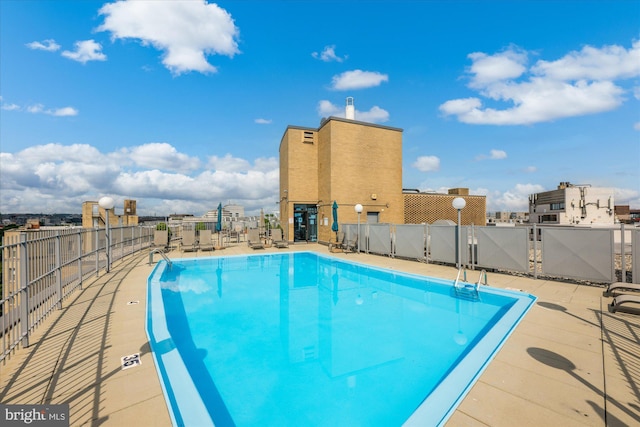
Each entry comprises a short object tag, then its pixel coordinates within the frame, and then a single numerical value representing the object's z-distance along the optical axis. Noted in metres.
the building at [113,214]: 23.17
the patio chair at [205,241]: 15.00
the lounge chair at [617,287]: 5.76
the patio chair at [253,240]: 16.30
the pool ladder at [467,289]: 7.43
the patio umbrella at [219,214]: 18.19
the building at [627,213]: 68.86
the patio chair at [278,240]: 16.89
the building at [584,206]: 49.47
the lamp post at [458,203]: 9.12
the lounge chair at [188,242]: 14.74
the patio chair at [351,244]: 15.14
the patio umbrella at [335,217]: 16.12
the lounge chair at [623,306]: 5.03
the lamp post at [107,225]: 9.32
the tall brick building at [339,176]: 18.38
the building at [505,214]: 92.38
